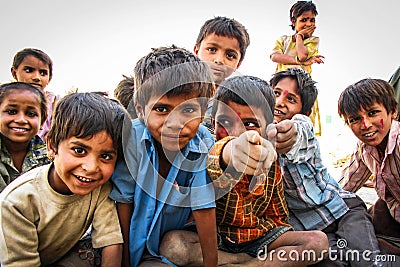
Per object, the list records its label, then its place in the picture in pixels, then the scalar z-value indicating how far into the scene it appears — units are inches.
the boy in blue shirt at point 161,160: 48.5
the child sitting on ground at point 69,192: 45.3
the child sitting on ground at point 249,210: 52.7
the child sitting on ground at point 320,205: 61.4
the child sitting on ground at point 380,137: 70.2
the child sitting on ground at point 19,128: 69.7
